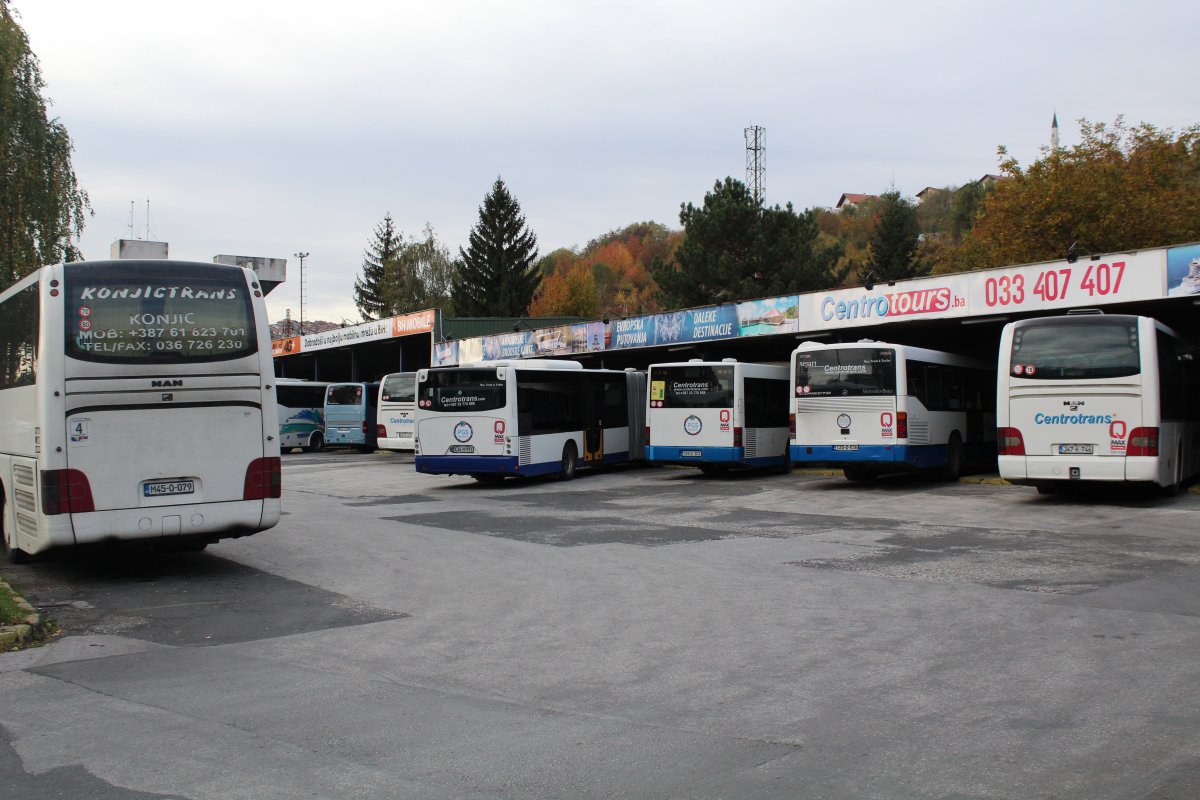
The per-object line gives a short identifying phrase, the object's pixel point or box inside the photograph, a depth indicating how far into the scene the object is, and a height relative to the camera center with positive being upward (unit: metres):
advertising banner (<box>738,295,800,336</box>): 25.30 +2.38
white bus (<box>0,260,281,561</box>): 9.83 +0.13
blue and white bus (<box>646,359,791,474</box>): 23.45 -0.10
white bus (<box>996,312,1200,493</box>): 15.75 +0.05
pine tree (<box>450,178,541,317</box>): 80.12 +11.98
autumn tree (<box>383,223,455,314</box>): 85.56 +11.72
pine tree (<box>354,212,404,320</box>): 99.50 +13.89
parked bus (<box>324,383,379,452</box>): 40.53 +0.09
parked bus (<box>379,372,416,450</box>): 34.06 +0.16
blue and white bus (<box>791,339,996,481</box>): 20.00 +0.01
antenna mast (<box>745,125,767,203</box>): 65.00 +16.40
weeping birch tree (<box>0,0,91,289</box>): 26.80 +6.79
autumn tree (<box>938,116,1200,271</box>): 39.81 +8.26
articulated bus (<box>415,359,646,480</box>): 22.48 -0.11
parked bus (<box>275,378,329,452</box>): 42.25 +0.14
